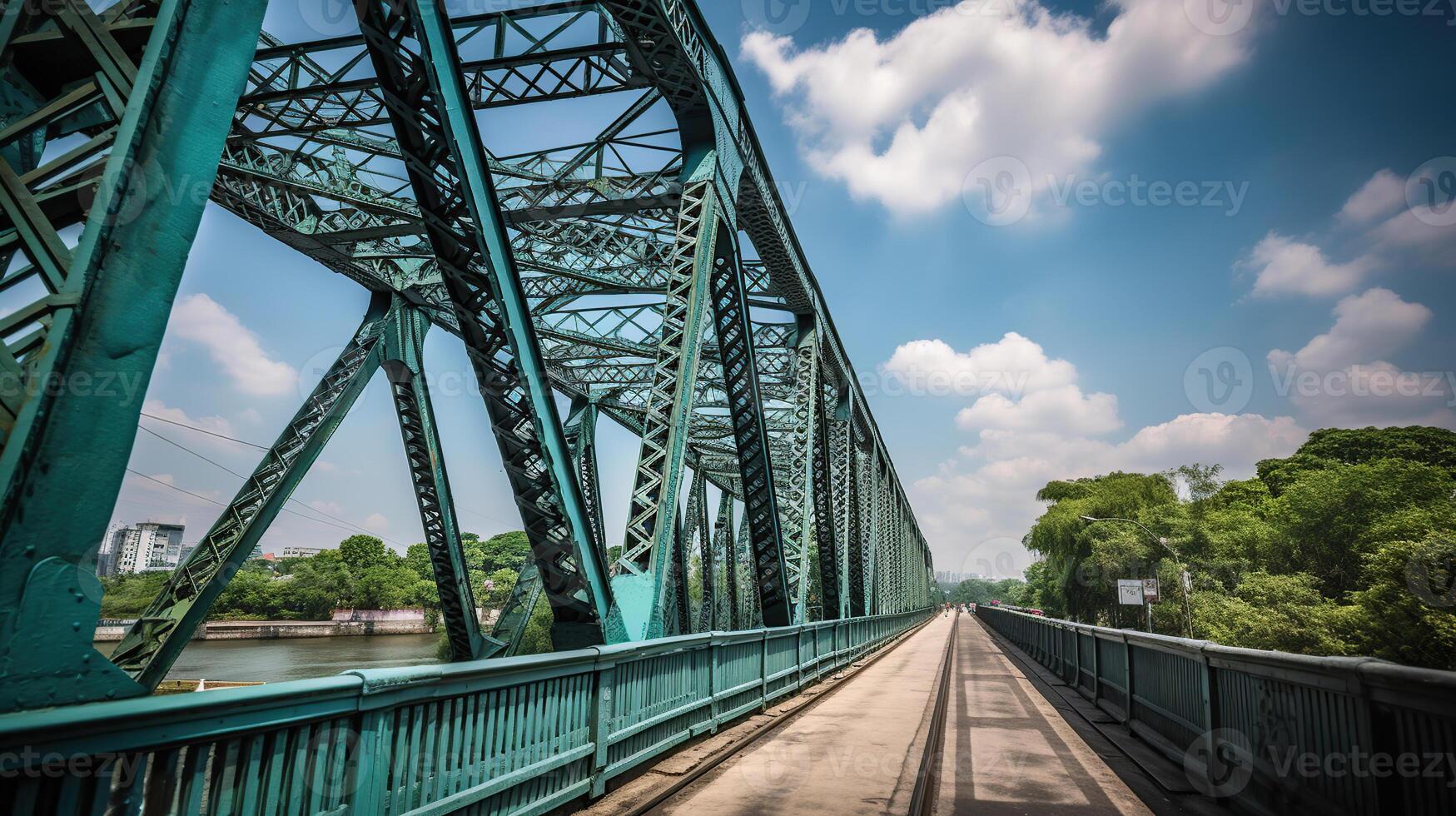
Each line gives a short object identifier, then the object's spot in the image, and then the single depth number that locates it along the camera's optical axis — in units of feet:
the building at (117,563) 609.01
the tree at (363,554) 286.05
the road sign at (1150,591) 76.84
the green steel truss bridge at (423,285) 8.71
